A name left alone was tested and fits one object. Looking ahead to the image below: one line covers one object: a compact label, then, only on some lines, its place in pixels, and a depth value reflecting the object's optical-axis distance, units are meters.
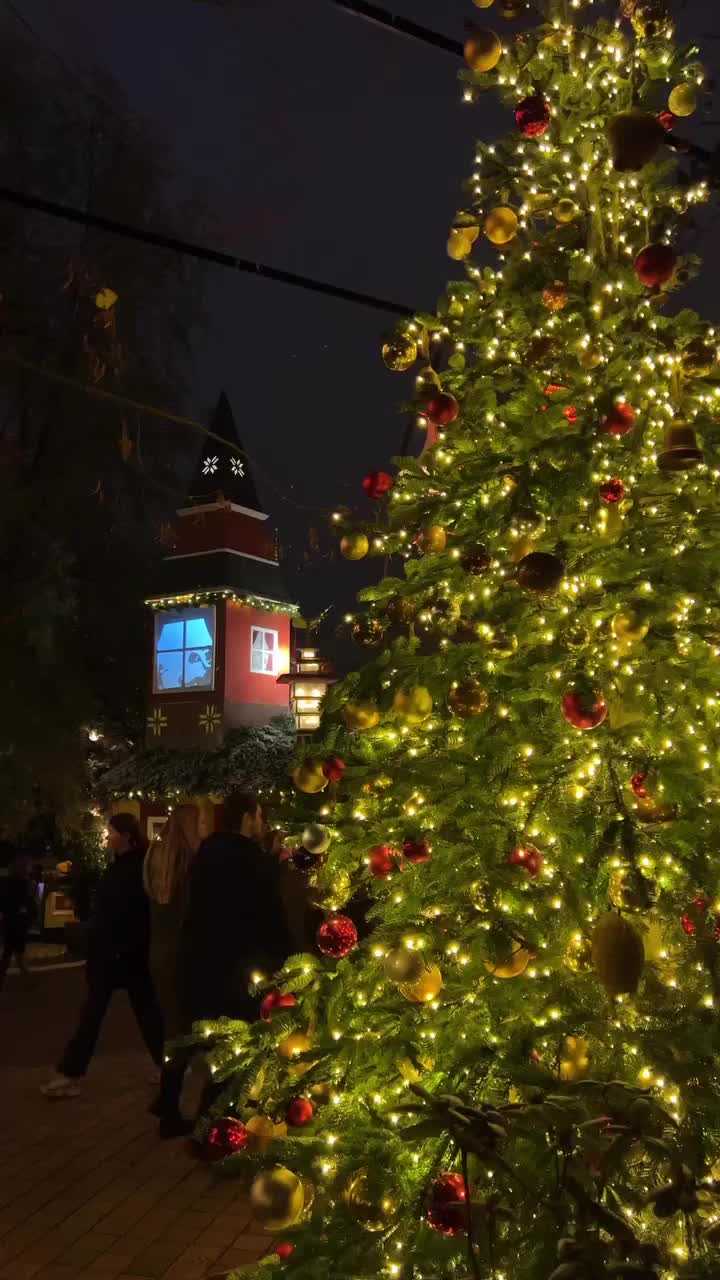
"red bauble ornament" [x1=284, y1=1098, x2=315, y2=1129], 3.03
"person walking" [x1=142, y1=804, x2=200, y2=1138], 6.46
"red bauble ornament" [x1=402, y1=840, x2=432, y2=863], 3.19
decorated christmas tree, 2.57
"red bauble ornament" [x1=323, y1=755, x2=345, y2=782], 3.47
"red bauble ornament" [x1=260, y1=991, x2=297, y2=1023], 3.36
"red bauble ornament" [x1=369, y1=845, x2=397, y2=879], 3.44
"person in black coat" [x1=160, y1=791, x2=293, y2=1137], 5.27
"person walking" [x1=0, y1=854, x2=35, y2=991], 12.08
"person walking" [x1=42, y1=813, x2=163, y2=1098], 6.42
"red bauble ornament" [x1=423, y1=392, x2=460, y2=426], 3.68
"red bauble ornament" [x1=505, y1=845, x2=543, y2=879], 3.04
